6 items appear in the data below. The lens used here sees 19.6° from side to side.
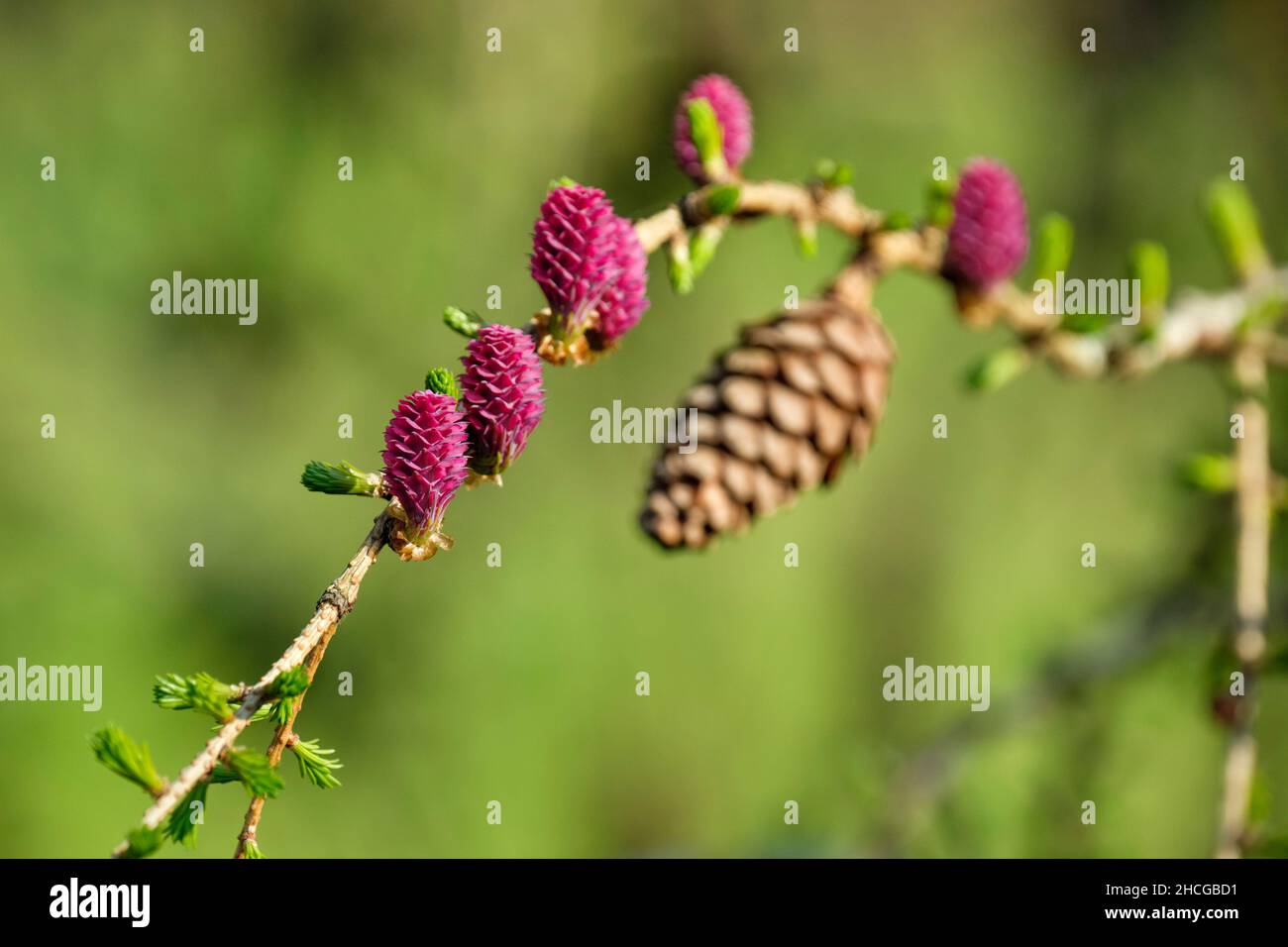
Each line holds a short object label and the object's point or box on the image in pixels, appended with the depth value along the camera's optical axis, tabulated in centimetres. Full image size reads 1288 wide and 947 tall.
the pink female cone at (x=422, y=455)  38
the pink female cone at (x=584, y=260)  39
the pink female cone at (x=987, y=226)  43
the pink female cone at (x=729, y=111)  42
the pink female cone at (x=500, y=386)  39
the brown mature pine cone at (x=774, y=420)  40
